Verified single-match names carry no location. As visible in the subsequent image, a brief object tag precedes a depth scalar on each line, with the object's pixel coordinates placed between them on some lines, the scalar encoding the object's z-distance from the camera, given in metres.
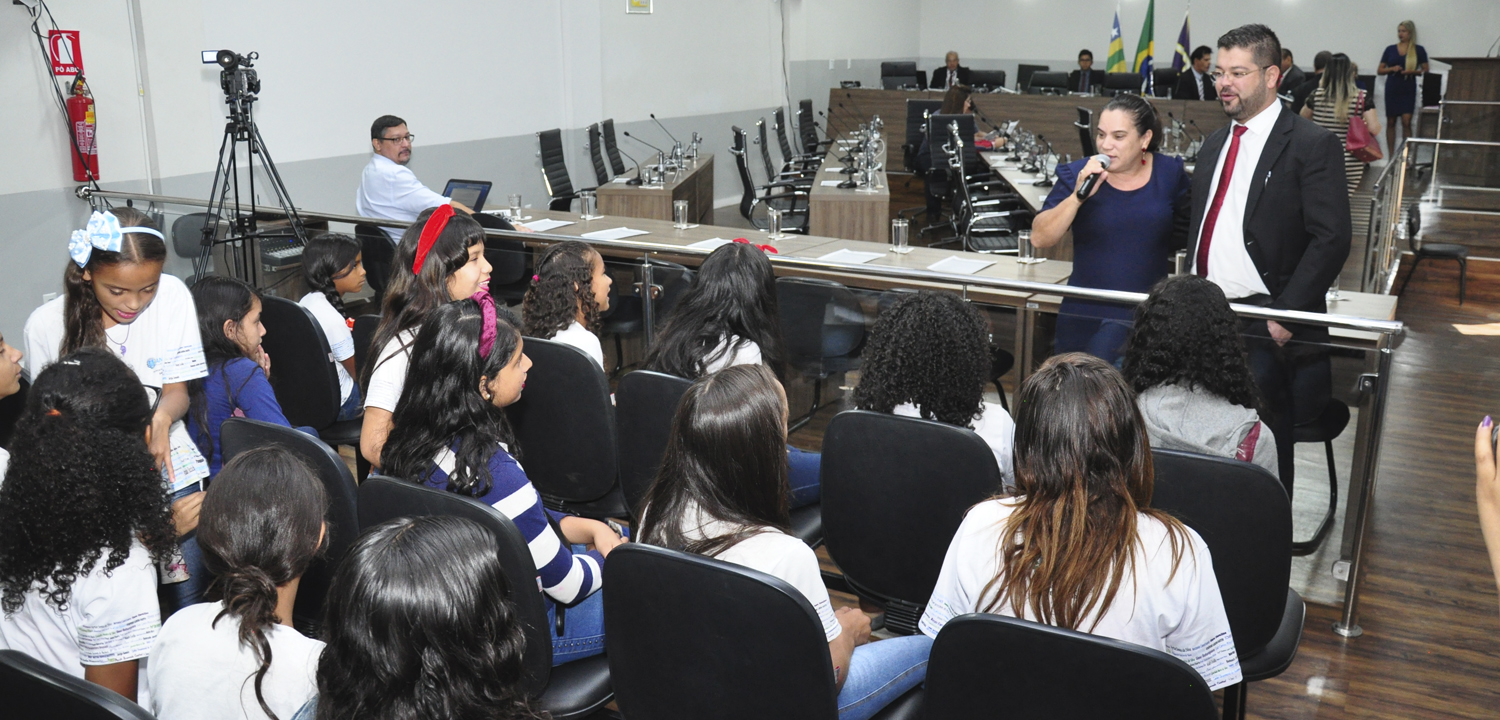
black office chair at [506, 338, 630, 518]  2.72
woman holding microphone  3.23
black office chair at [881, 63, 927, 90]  13.59
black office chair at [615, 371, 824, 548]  2.57
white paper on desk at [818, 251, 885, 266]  4.44
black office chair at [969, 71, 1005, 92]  13.48
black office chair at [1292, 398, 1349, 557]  2.85
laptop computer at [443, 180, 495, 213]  5.39
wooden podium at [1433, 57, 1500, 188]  8.10
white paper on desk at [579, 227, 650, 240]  5.05
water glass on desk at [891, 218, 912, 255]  4.50
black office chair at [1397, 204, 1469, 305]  6.68
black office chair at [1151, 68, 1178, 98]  13.23
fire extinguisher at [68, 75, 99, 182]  5.44
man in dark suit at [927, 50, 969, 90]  14.19
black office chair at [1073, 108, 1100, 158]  9.78
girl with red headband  2.72
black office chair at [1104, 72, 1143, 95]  12.38
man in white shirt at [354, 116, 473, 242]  5.45
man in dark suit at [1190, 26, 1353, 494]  2.89
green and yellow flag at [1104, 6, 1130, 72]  13.52
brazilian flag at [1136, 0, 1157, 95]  12.72
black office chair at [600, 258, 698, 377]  3.83
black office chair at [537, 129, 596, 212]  8.09
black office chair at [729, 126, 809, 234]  7.63
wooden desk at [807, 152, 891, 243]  6.76
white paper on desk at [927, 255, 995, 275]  4.25
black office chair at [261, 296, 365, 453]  3.18
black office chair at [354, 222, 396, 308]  4.50
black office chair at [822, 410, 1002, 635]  2.14
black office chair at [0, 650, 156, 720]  1.24
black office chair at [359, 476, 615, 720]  1.72
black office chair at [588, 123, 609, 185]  8.41
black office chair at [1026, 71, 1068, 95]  12.98
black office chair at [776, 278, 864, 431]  3.60
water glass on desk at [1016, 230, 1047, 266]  4.20
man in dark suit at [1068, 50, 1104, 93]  13.62
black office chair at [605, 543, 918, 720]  1.48
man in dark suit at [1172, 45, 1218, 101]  11.73
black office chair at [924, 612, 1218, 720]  1.29
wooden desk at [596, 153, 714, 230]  7.34
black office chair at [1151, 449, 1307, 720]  1.96
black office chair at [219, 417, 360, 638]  2.09
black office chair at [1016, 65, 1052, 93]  13.73
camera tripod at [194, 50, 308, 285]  4.78
